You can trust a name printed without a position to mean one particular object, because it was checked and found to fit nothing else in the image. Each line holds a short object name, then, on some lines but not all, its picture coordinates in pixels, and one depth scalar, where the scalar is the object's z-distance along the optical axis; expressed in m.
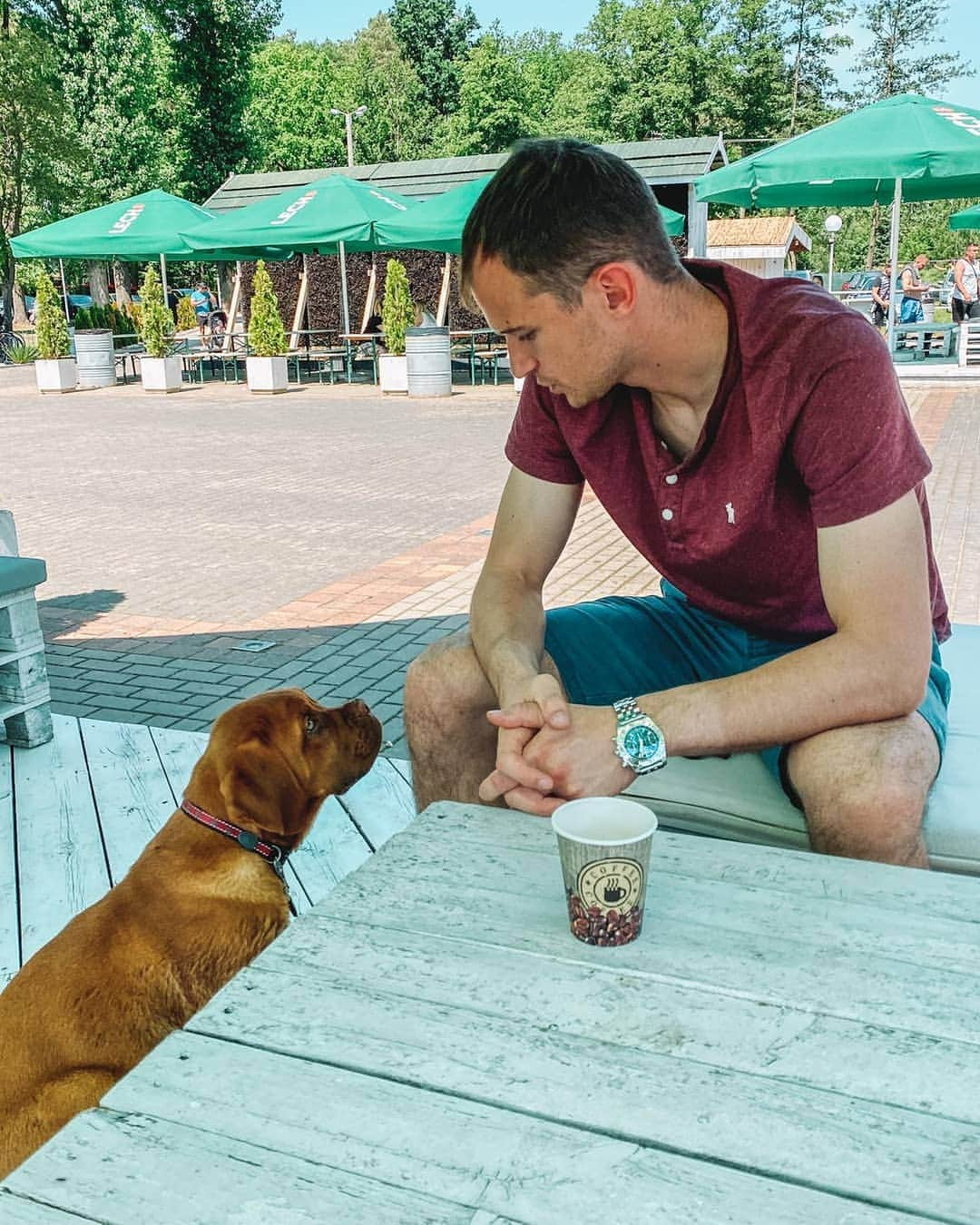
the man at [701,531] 2.06
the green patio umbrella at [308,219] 16.67
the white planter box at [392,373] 17.80
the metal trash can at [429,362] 16.98
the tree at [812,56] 50.34
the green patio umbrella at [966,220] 18.50
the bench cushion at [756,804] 2.32
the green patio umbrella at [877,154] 13.60
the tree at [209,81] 35.38
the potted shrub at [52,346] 18.99
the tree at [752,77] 46.19
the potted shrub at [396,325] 17.64
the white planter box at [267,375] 18.34
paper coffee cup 1.48
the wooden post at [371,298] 22.61
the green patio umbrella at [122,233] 19.28
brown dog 2.02
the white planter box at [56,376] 19.44
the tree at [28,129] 31.14
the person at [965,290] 18.89
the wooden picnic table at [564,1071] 1.10
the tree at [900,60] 53.97
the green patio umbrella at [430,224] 16.33
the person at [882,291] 19.89
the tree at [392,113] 51.28
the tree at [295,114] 53.97
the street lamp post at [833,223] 33.41
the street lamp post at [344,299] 20.01
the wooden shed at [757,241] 40.25
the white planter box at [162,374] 18.89
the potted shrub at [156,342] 18.66
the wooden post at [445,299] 22.34
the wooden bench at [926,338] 18.64
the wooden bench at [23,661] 3.94
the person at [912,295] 20.82
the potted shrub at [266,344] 18.00
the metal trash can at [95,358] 20.23
